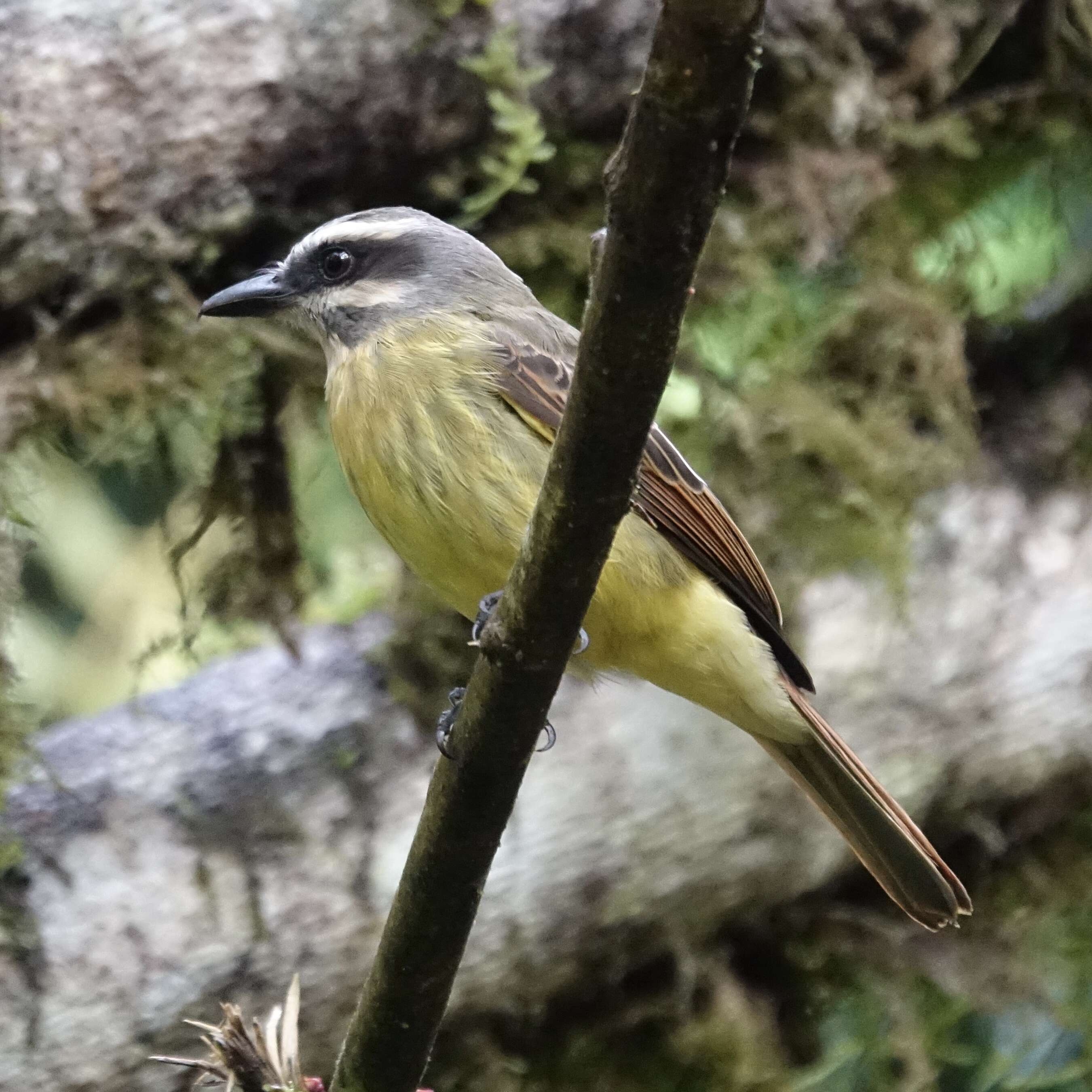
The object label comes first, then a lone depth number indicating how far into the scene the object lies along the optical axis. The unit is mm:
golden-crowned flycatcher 5250
